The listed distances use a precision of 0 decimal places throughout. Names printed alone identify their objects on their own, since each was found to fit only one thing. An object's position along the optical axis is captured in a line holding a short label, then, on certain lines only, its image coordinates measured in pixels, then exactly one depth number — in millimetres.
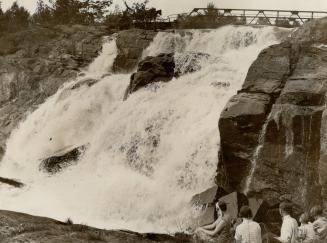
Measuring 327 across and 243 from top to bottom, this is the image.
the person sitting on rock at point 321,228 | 9094
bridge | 28516
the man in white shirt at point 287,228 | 8797
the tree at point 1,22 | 34391
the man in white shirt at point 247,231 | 8219
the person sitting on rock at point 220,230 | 9664
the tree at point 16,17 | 35538
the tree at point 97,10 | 43812
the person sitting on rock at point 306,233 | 8789
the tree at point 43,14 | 42062
